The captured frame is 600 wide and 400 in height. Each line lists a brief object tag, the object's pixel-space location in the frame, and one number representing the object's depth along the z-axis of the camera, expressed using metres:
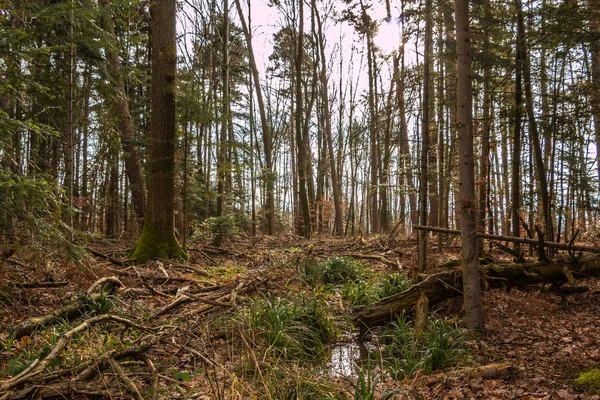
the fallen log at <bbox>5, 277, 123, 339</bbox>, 3.94
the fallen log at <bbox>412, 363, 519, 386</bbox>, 3.60
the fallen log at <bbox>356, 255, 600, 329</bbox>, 5.38
